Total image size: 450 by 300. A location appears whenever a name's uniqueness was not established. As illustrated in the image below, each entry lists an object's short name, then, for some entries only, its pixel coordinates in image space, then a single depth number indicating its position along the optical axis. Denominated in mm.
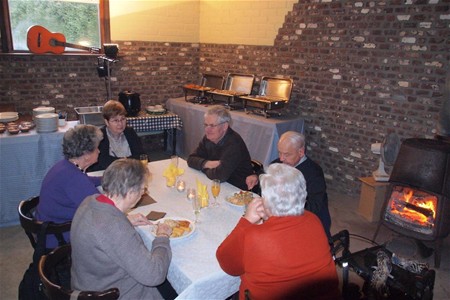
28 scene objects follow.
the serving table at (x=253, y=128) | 4637
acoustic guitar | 4848
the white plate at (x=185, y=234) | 1892
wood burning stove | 2934
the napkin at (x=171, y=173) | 2670
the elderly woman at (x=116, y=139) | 3201
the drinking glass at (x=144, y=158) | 2792
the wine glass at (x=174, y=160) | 2963
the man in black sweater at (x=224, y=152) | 2893
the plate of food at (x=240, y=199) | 2354
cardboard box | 3881
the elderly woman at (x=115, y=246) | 1532
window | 4904
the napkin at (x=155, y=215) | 2150
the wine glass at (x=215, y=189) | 2385
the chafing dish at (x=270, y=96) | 4785
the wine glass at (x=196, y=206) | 2143
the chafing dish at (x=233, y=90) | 5391
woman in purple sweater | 2119
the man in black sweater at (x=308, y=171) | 2453
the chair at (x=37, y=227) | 1996
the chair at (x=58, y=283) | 1494
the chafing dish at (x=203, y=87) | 5746
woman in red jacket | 1438
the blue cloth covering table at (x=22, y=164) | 3604
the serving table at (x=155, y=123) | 5270
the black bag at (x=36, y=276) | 1979
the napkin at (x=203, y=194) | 2310
